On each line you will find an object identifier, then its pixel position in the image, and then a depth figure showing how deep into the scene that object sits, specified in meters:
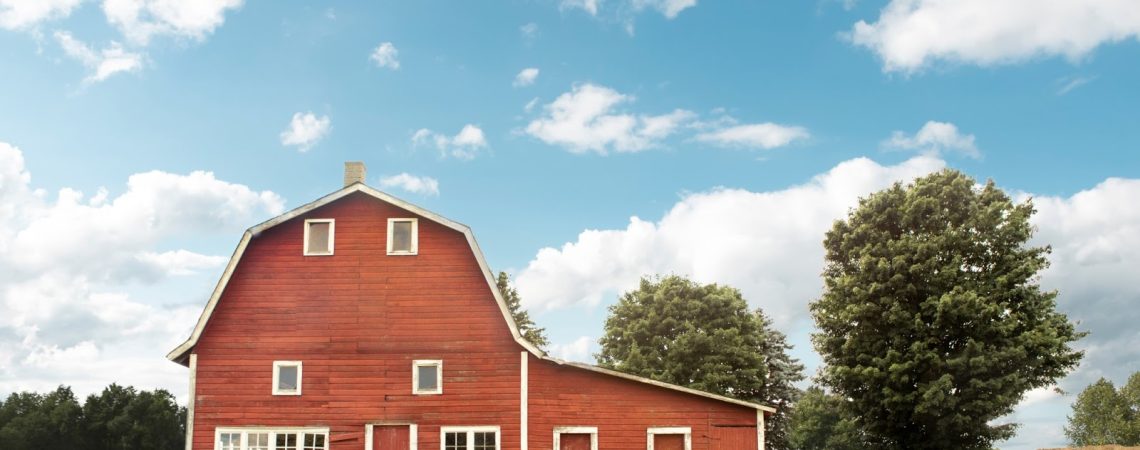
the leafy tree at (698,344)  44.28
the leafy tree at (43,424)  72.75
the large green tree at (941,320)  33.28
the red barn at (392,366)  26.59
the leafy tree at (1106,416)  63.25
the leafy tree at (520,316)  53.11
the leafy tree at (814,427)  67.04
